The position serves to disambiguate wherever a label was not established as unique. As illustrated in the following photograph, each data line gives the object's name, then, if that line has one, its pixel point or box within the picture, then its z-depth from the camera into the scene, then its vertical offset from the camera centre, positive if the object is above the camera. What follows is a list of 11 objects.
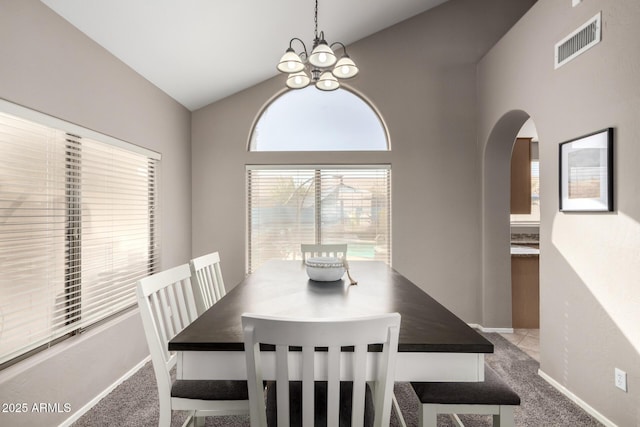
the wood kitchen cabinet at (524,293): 3.60 -0.87
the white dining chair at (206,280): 2.04 -0.44
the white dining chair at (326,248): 3.18 -0.34
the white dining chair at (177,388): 1.40 -0.76
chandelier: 1.90 +0.90
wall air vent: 2.05 +1.12
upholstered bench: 1.39 -0.79
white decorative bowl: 2.06 -0.35
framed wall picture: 1.95 +0.25
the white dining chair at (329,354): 0.91 -0.40
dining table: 1.13 -0.44
